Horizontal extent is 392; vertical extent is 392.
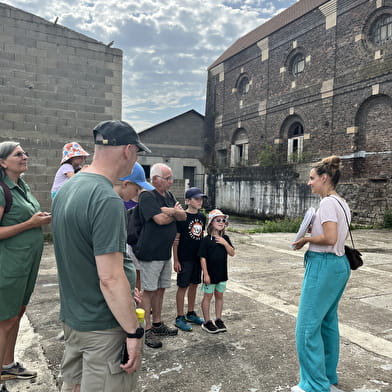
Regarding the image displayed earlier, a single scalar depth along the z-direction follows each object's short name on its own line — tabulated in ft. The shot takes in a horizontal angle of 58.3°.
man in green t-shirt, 5.39
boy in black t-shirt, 13.38
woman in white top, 8.89
